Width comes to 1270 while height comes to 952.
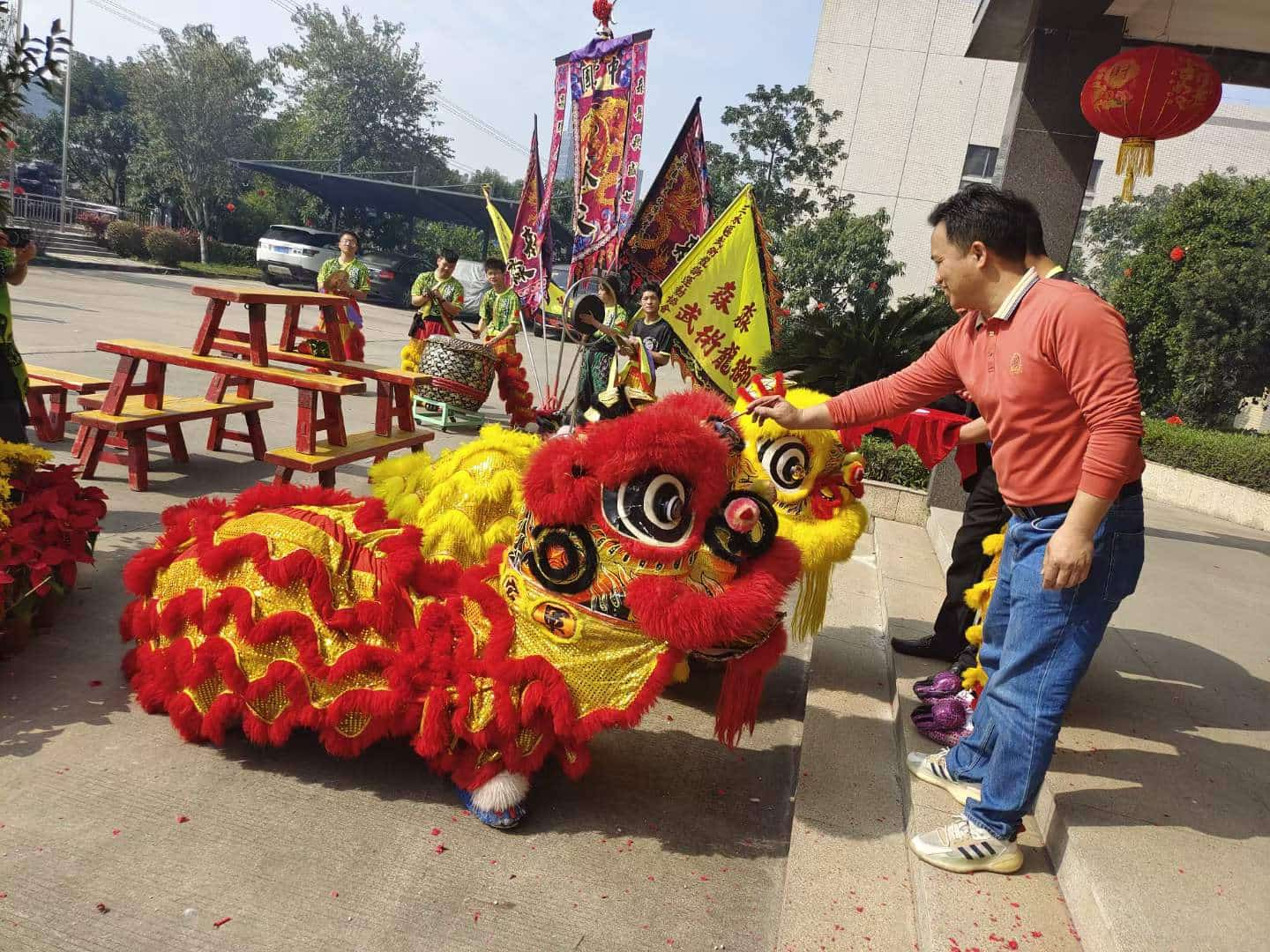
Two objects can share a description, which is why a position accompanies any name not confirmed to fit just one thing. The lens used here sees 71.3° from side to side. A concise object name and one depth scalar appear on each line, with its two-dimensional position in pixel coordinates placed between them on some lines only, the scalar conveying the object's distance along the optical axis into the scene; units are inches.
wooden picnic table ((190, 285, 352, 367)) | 195.8
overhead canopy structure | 1093.1
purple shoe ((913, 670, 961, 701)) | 125.2
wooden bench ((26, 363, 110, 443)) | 209.3
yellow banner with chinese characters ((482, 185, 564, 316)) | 317.8
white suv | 863.1
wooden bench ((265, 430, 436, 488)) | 191.2
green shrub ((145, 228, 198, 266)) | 942.4
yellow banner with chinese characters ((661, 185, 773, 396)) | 226.2
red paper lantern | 193.6
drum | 326.3
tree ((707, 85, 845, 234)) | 679.7
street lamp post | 968.1
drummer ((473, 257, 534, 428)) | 340.5
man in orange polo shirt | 77.6
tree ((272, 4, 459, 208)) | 1541.6
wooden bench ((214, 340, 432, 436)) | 233.1
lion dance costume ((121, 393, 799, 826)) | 93.2
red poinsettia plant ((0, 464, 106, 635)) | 119.7
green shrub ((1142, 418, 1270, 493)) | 361.1
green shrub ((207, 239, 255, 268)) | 1107.3
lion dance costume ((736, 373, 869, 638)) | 131.2
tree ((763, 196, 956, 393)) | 252.7
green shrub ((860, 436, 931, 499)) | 279.0
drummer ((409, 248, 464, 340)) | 358.3
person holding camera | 146.5
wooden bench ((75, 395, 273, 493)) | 194.7
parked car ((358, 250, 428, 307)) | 878.4
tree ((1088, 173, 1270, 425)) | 426.3
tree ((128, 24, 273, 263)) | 1117.1
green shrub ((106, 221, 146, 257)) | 930.7
